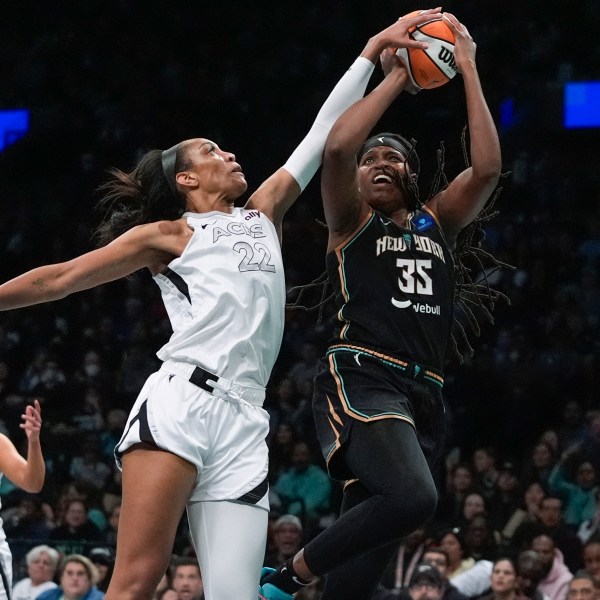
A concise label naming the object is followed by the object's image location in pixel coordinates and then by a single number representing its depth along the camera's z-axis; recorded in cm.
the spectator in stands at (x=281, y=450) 980
